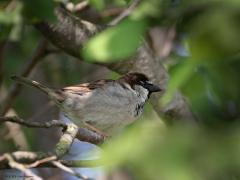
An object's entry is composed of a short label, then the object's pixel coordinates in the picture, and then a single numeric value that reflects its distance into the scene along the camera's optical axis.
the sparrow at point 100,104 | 6.22
